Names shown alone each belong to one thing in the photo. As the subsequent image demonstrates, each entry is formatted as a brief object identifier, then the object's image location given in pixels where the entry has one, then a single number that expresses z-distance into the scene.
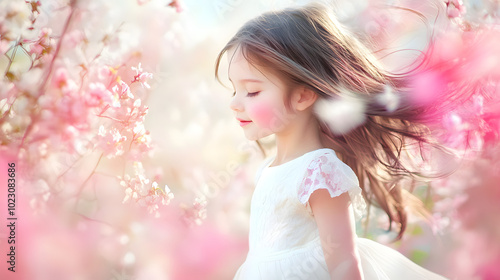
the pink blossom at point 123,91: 1.48
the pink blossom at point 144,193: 1.57
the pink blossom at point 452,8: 1.66
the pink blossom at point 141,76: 1.52
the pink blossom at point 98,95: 1.41
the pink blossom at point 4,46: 1.39
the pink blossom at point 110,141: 1.52
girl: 1.28
